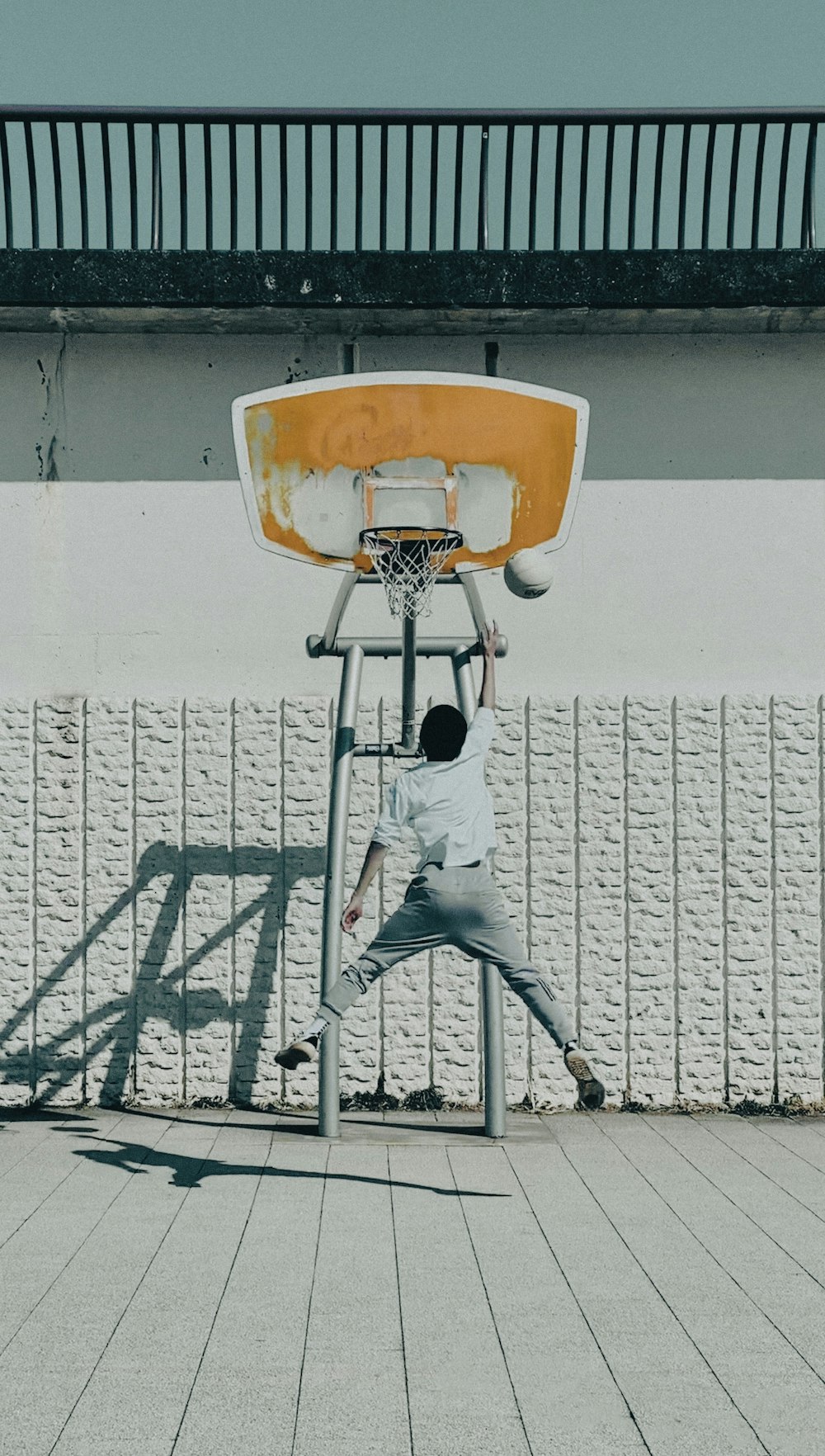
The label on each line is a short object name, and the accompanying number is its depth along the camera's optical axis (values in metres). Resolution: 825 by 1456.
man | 7.52
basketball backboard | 8.61
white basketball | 8.08
